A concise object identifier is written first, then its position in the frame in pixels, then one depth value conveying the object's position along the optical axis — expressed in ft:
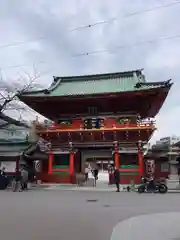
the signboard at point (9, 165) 58.95
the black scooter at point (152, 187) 44.78
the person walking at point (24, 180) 49.78
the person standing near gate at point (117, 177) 48.06
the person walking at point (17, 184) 47.41
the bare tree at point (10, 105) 55.32
